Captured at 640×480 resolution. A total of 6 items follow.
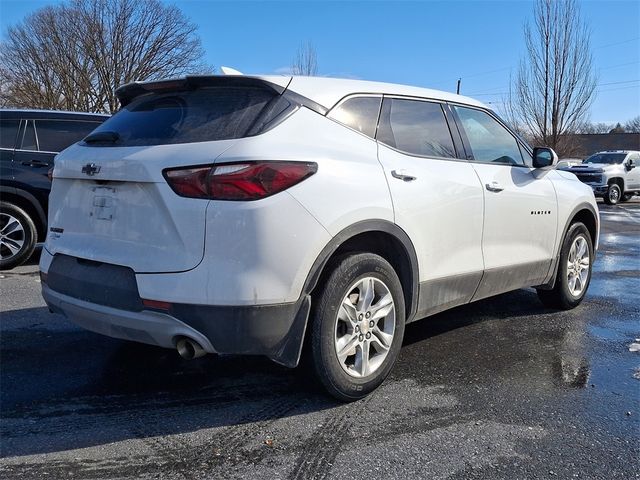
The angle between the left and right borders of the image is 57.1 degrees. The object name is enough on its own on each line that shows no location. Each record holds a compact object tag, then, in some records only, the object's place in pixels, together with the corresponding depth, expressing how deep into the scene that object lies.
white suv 2.79
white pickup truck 21.97
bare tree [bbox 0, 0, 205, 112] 32.72
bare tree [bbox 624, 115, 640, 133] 92.74
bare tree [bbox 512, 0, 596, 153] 27.55
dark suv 6.82
